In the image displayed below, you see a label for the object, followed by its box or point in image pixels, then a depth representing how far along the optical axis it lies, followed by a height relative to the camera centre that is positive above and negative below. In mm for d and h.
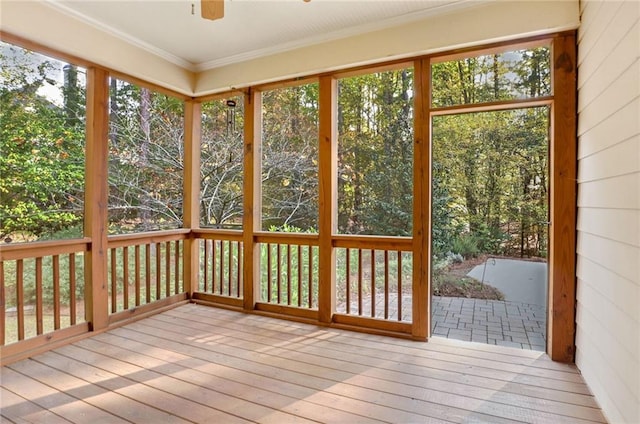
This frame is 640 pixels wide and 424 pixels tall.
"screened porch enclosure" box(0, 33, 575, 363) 2564 -91
